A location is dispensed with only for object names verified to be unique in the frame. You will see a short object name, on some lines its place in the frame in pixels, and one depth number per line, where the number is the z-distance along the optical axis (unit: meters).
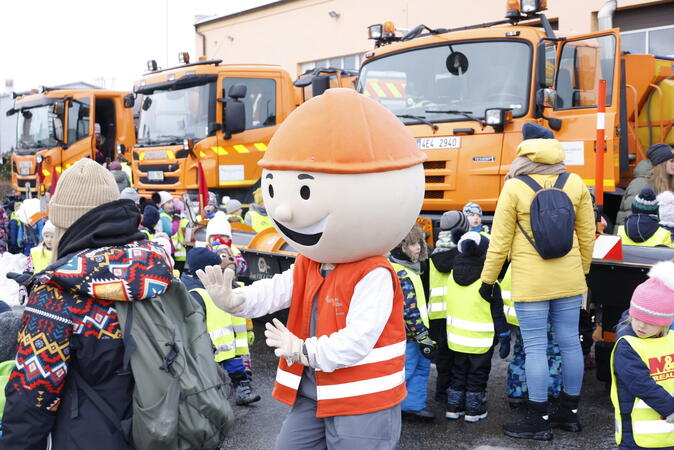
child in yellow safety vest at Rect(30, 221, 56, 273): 5.85
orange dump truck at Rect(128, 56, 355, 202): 10.60
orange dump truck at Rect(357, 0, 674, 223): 6.21
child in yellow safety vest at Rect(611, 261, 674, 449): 3.20
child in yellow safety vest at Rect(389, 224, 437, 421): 4.62
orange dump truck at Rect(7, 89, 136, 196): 14.41
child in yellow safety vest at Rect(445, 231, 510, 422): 4.73
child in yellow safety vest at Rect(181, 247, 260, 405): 4.69
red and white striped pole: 4.90
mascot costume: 2.50
